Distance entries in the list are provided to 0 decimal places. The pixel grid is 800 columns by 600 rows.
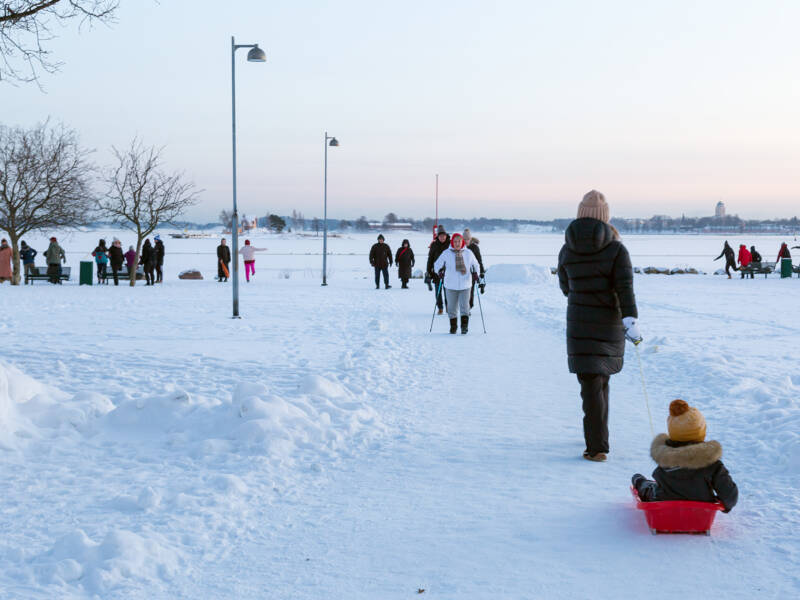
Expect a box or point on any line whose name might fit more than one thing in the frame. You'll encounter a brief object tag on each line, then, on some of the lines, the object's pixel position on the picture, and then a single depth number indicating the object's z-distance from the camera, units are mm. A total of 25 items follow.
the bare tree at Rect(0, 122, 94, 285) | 26969
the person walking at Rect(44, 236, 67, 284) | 26886
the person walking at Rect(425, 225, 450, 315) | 15172
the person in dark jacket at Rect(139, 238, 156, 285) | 26656
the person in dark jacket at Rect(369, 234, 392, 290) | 24188
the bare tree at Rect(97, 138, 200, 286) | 27484
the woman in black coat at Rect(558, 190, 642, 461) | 5246
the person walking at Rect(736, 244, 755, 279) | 33156
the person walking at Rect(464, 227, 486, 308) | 14617
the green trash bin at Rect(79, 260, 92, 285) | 26938
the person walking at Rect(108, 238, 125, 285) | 27406
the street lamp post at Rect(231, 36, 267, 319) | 15445
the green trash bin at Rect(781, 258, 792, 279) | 32625
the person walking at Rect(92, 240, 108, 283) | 27219
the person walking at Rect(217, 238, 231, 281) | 28750
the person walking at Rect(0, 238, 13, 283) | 26688
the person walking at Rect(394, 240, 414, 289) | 24688
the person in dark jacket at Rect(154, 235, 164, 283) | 27422
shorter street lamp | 26953
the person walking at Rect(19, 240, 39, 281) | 28469
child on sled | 3893
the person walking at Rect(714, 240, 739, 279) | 33044
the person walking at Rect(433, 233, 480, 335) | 12648
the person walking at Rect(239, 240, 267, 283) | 28938
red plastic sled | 3914
